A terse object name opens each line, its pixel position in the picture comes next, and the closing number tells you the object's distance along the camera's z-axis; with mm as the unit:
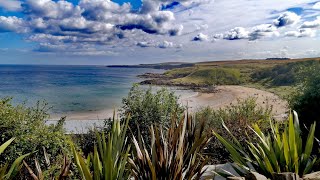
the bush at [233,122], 4151
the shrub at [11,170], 1485
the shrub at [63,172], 1351
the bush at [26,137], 2781
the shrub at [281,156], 1747
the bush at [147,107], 4603
